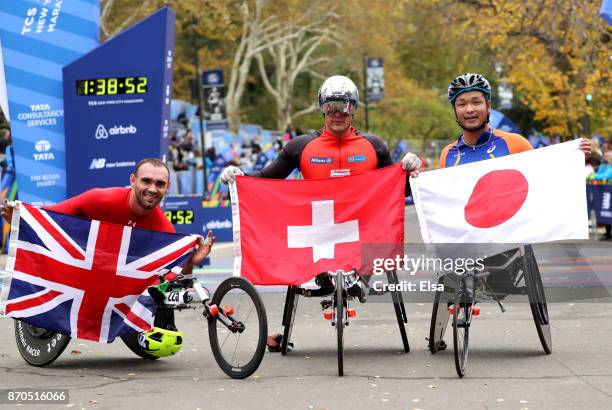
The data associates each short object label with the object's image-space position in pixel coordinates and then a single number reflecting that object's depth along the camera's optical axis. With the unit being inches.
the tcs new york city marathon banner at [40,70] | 685.9
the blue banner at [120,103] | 661.9
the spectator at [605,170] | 986.1
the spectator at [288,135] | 1750.2
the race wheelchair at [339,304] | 359.3
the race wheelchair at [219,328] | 353.7
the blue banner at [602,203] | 948.6
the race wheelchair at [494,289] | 360.8
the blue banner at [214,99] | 1636.3
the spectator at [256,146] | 1818.4
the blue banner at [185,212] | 724.0
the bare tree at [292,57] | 2568.9
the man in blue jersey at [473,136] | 389.4
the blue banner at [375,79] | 2539.4
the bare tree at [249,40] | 2247.8
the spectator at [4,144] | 1082.6
